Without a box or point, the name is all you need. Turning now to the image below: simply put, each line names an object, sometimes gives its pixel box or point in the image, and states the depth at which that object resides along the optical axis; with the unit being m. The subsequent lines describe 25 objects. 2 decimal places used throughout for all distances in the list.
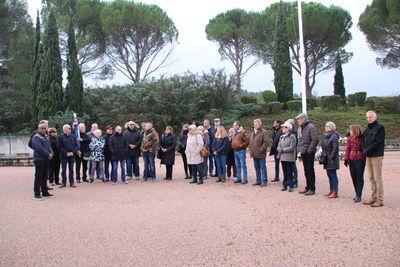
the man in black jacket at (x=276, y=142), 9.83
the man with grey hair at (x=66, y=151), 10.22
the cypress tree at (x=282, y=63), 28.90
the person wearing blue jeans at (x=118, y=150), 10.70
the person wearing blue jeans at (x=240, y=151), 9.98
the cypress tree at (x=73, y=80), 23.64
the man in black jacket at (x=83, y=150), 10.99
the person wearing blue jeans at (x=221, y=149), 10.29
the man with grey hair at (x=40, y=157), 8.47
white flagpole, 15.93
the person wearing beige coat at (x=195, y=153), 10.33
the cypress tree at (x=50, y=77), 23.09
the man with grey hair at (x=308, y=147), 8.08
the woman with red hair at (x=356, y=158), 7.23
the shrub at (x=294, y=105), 26.78
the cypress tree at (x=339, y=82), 32.16
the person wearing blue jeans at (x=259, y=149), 9.52
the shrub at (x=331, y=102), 26.73
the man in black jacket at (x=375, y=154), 6.87
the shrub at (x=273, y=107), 26.83
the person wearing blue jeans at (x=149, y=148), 10.85
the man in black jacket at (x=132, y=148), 10.98
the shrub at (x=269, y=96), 28.23
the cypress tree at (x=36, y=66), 24.15
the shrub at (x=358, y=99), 27.91
